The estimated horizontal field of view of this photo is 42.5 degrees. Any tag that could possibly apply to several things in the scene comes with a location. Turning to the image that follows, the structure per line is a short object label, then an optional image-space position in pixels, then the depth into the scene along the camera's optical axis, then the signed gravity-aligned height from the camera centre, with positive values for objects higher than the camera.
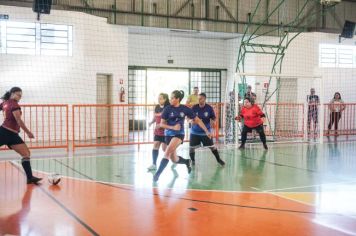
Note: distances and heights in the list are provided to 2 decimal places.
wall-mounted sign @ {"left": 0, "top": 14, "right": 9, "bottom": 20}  15.85 +3.00
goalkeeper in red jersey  14.47 -0.42
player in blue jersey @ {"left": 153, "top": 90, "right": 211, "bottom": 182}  9.30 -0.36
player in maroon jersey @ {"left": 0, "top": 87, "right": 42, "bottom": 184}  8.77 -0.43
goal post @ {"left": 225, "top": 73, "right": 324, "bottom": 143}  16.11 -0.18
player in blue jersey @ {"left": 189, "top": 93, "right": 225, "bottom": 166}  11.39 -0.62
